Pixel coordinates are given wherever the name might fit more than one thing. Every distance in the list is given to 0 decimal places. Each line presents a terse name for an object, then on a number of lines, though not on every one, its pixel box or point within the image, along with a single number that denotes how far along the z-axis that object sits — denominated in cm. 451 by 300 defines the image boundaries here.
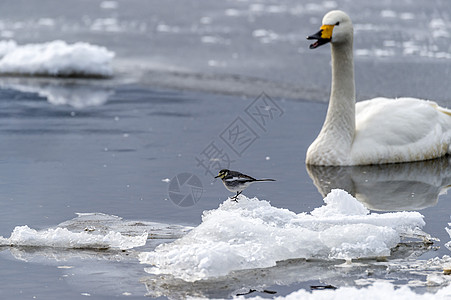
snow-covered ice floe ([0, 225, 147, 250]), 1297
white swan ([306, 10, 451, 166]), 1962
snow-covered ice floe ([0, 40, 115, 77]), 3341
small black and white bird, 1404
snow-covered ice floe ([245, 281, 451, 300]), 1016
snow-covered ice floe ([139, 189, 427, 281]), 1166
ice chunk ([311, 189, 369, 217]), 1415
